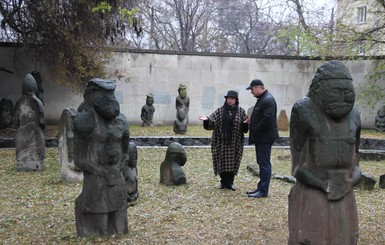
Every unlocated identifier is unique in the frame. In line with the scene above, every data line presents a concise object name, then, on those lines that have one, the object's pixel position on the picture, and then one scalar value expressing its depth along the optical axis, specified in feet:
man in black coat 24.52
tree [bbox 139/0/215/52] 103.48
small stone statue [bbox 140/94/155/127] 62.51
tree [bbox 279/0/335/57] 51.16
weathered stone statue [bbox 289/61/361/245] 12.61
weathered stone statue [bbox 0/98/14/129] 53.36
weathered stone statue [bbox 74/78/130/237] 16.89
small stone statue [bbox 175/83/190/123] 59.98
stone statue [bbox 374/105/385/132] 63.98
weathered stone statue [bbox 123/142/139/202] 23.21
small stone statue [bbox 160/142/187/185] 28.07
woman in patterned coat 26.66
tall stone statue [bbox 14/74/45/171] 31.61
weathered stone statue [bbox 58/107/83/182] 28.12
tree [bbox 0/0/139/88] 43.06
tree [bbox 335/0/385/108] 51.26
